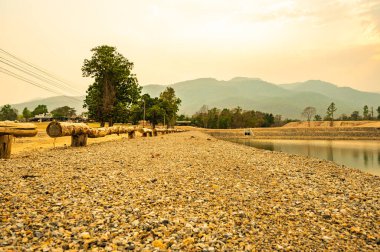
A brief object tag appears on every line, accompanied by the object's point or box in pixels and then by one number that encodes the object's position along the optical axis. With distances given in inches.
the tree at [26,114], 6462.1
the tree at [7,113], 6378.0
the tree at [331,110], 6021.2
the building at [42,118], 5511.8
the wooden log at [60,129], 621.6
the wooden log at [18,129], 480.4
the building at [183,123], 6544.8
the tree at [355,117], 7246.6
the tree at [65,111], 6773.6
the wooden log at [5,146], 481.7
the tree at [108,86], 2128.7
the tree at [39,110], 6491.1
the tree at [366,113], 6653.5
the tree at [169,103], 4007.1
